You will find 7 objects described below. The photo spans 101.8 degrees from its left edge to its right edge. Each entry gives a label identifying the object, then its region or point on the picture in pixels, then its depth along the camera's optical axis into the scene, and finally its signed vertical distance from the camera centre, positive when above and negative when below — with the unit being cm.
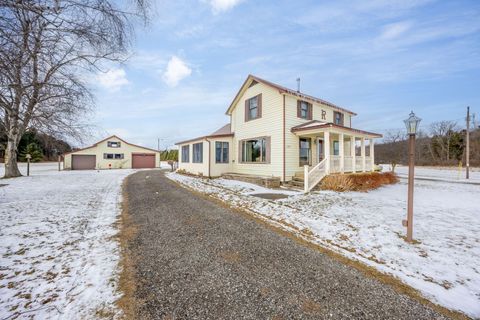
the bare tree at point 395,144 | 3959 +328
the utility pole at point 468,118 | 1850 +388
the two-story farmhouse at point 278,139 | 1077 +125
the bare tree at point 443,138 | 3331 +375
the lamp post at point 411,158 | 392 +2
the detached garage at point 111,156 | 2733 +25
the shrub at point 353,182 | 926 -116
